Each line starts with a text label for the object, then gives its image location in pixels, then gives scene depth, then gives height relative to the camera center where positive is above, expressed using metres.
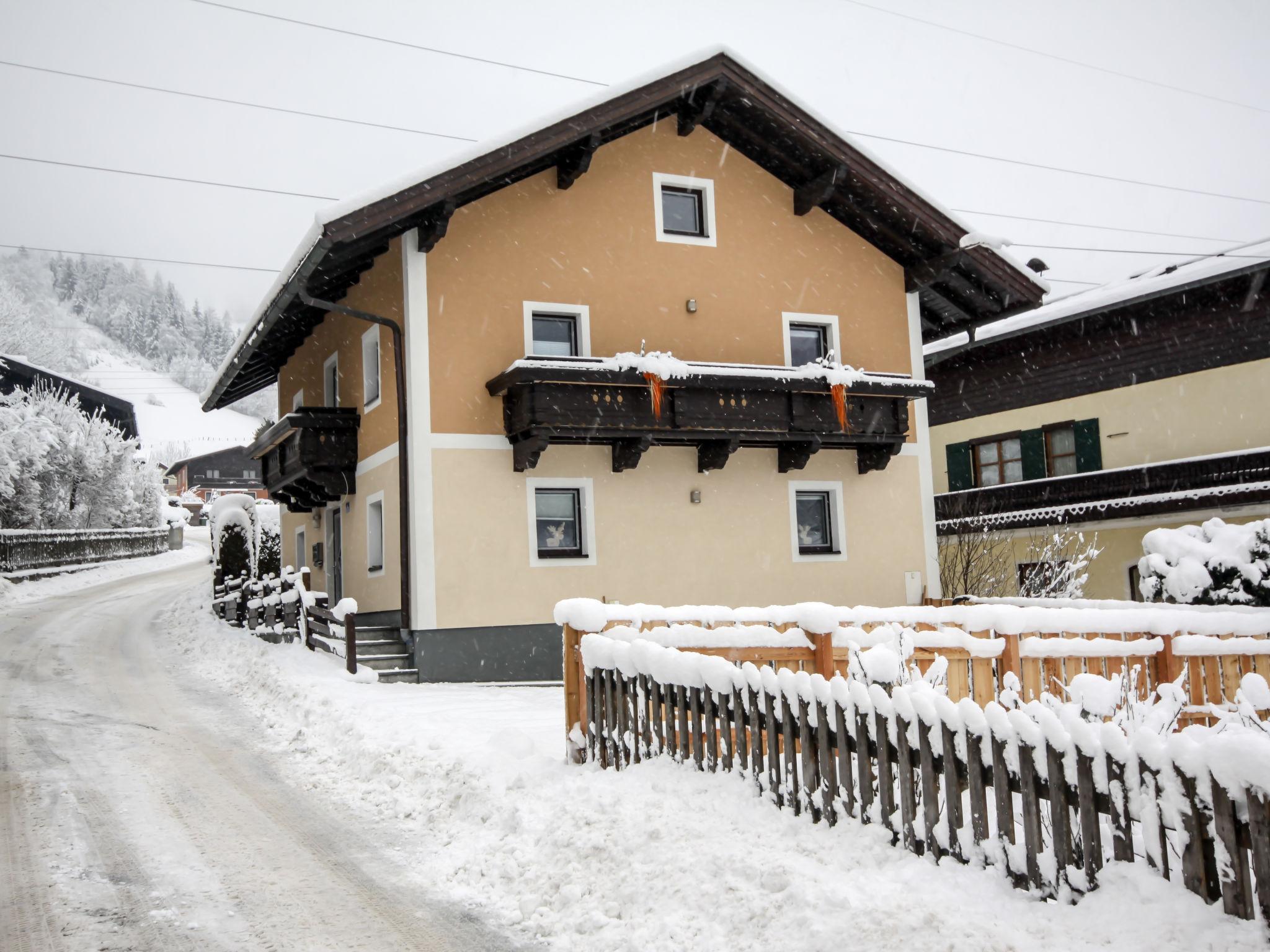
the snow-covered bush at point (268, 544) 26.02 +0.46
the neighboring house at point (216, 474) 95.88 +8.35
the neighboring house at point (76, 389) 47.25 +9.04
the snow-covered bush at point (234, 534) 25.03 +0.71
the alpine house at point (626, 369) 14.89 +2.67
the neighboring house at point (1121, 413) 19.81 +2.44
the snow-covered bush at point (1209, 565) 13.85 -0.53
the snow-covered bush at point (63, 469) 34.25 +3.77
